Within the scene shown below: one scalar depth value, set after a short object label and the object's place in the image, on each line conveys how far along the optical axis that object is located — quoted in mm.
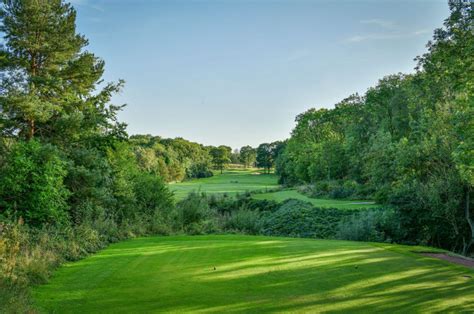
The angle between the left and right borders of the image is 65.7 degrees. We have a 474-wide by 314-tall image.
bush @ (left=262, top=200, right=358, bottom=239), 25766
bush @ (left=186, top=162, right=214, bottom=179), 105625
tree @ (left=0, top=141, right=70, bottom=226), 14477
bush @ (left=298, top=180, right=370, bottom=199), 42206
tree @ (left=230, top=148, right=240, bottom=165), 164500
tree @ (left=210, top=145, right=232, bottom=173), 138500
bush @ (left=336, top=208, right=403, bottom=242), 19250
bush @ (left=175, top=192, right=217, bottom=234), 22203
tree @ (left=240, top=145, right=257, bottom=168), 156500
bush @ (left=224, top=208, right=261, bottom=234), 25181
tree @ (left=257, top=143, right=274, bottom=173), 126625
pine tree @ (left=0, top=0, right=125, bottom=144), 17545
